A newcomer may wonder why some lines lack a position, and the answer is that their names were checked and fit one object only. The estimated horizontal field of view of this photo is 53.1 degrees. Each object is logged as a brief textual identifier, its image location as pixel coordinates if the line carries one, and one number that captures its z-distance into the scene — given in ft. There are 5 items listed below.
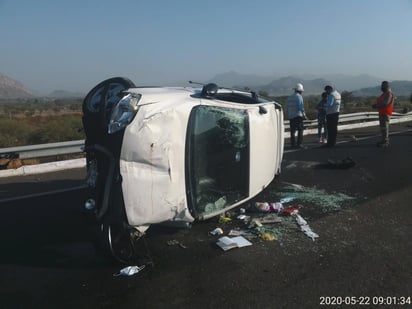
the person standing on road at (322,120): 41.14
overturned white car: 11.86
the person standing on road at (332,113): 36.78
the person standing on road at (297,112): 36.96
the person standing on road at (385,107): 36.60
